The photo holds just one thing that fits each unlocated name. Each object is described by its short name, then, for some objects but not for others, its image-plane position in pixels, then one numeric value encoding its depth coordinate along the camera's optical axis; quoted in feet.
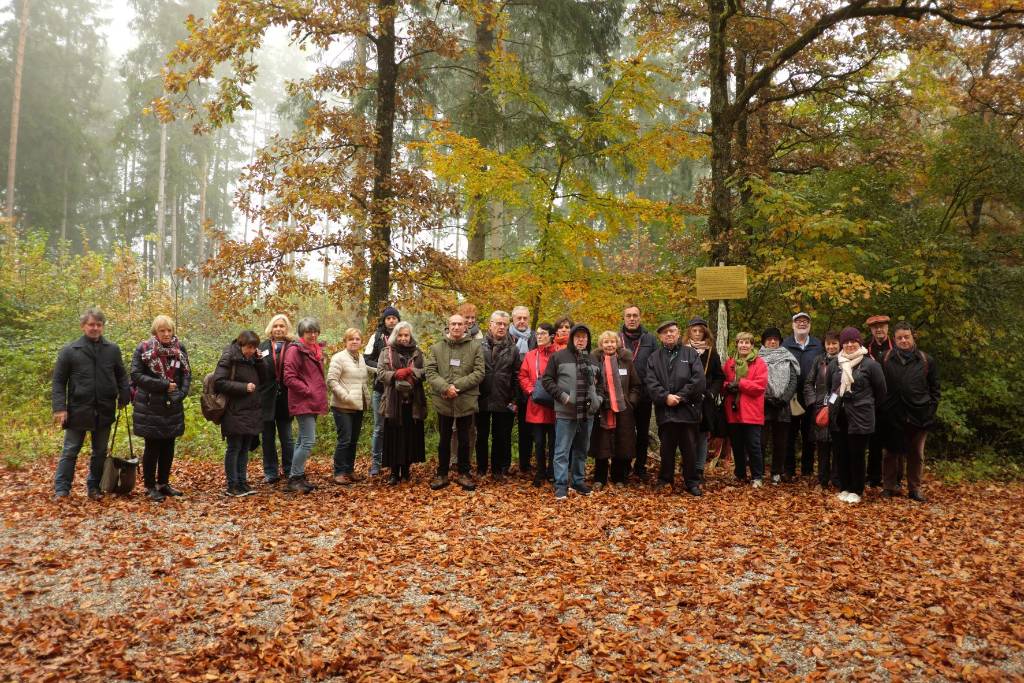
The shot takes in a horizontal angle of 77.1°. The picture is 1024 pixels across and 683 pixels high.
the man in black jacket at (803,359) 27.09
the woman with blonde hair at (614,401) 25.00
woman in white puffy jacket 25.63
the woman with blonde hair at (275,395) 24.90
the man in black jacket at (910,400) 24.06
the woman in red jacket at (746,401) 26.30
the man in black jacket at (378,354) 26.73
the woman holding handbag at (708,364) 26.27
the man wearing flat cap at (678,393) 24.61
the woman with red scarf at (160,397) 22.30
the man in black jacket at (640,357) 26.09
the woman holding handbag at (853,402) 23.61
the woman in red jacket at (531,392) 25.11
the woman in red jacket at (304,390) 24.41
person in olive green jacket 24.49
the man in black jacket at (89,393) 21.84
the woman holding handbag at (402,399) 24.73
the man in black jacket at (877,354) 25.26
